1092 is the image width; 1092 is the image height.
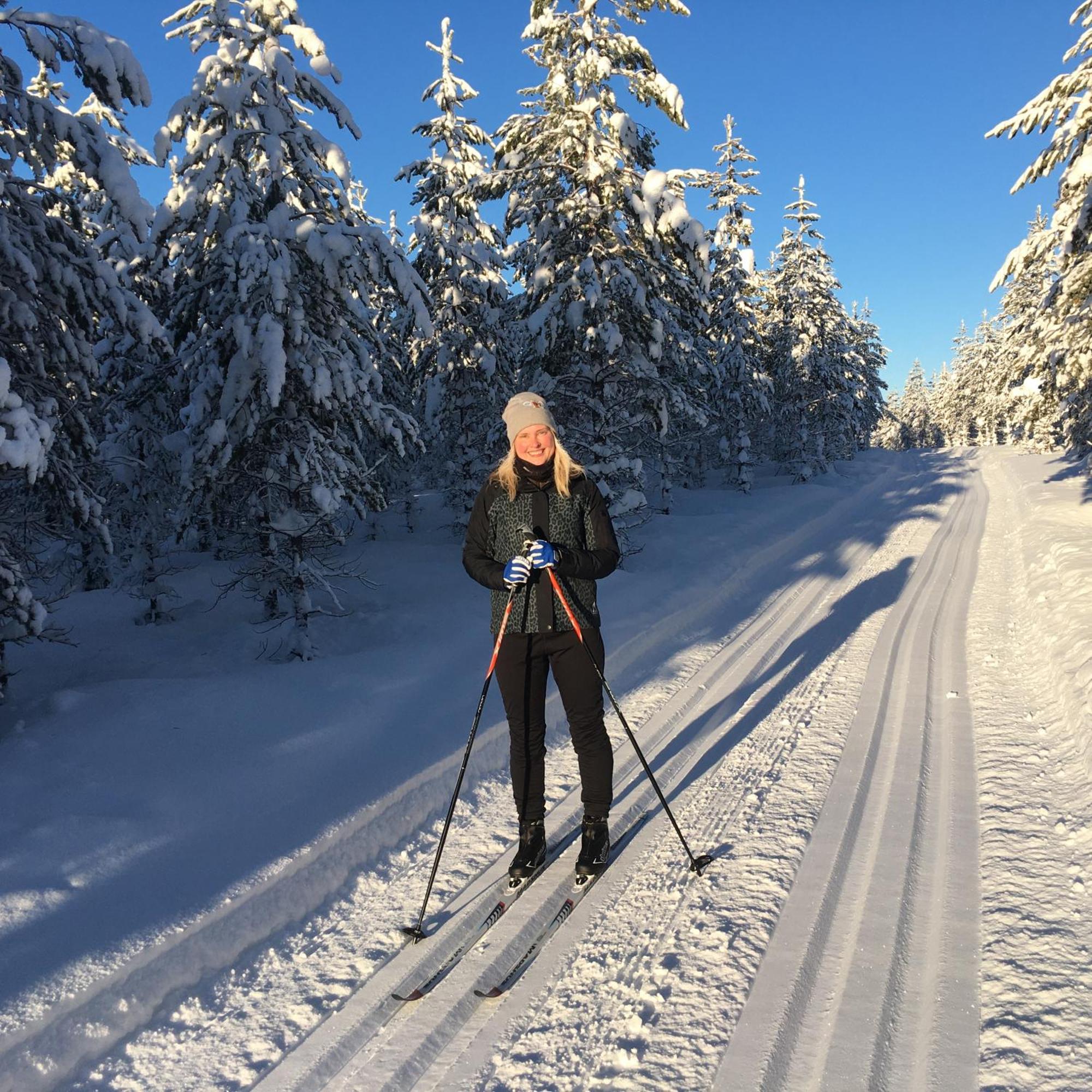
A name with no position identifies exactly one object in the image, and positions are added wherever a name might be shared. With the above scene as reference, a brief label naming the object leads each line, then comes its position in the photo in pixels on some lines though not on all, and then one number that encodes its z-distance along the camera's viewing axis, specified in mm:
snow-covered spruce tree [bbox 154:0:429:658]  8711
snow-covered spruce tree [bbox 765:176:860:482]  33625
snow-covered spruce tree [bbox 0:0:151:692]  5812
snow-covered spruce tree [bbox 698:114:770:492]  28344
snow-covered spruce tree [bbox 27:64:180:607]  10422
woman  3877
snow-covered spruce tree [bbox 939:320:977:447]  70688
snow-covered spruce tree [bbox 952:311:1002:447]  55719
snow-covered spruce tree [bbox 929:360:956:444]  83125
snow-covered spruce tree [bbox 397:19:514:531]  17547
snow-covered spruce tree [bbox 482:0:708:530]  12680
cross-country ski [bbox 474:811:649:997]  3148
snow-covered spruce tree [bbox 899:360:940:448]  92438
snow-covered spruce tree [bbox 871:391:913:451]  92156
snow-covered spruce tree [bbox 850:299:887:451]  44500
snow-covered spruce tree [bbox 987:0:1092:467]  9750
